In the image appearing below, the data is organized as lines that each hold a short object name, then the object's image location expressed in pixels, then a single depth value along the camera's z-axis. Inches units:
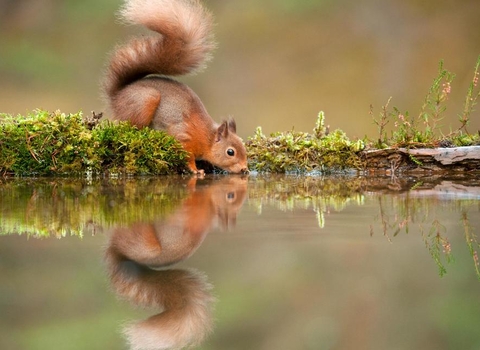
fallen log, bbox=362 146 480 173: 419.2
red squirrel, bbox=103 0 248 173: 424.2
